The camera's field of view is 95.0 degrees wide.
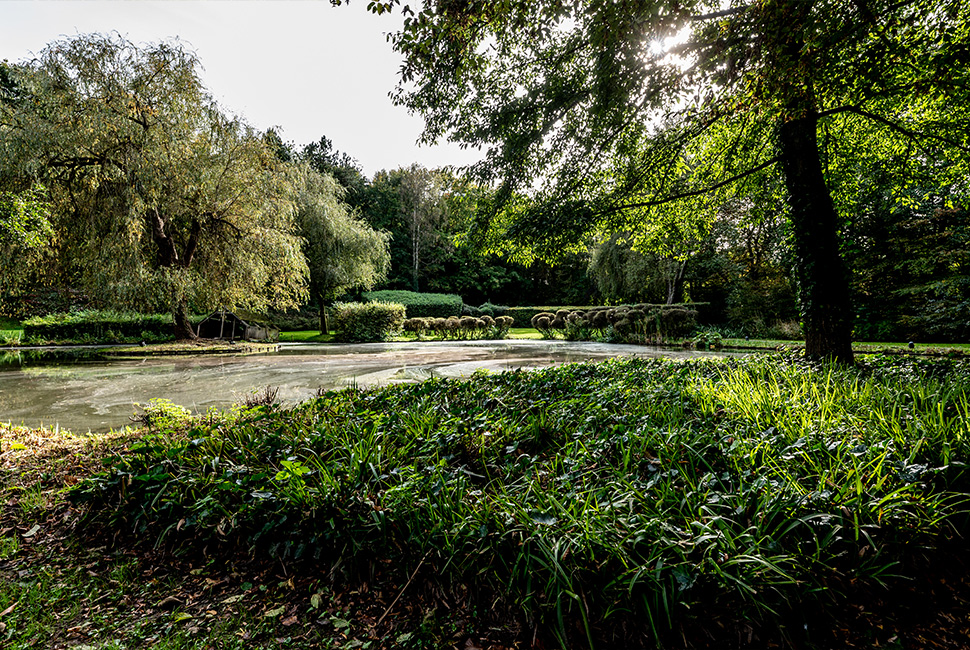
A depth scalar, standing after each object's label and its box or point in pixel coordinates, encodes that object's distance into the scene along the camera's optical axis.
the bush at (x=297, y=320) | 26.32
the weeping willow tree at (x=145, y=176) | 12.27
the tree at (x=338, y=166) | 38.22
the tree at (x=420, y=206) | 37.66
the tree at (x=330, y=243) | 20.89
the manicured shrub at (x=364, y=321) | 19.22
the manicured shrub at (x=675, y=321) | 15.03
